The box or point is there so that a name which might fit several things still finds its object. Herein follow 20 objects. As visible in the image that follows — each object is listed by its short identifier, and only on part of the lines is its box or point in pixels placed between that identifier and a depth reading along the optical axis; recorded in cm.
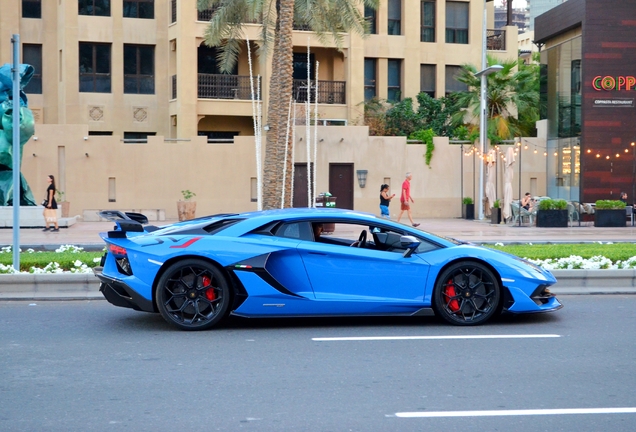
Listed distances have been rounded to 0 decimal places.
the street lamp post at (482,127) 3295
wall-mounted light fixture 3444
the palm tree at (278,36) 2455
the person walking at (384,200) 2581
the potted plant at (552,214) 2920
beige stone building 3469
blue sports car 892
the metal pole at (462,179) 3528
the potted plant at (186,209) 3020
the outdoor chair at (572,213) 3064
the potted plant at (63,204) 3130
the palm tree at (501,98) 3853
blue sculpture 2714
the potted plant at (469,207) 3456
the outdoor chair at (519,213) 2989
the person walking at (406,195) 2722
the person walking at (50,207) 2509
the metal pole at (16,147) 1251
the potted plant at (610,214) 2953
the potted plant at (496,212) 3080
